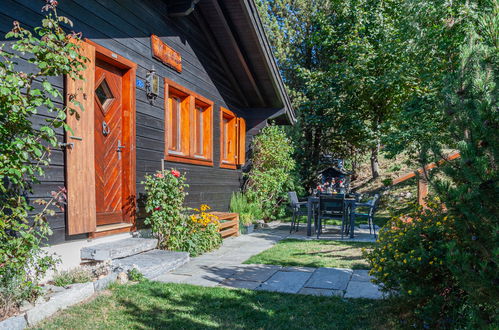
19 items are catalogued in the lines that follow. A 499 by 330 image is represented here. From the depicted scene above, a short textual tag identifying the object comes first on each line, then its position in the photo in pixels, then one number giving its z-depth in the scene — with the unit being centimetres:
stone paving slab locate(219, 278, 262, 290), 392
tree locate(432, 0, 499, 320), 159
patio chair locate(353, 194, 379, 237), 725
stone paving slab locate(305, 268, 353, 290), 393
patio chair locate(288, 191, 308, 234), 805
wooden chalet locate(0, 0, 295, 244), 385
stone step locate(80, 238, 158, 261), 395
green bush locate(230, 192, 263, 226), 852
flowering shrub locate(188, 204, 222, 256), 542
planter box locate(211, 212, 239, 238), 697
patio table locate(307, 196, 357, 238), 711
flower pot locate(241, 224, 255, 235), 816
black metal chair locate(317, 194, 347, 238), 711
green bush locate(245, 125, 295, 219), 934
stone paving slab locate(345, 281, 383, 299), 355
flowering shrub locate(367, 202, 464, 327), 252
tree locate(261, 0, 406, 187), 1295
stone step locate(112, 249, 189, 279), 407
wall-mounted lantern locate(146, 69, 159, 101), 540
